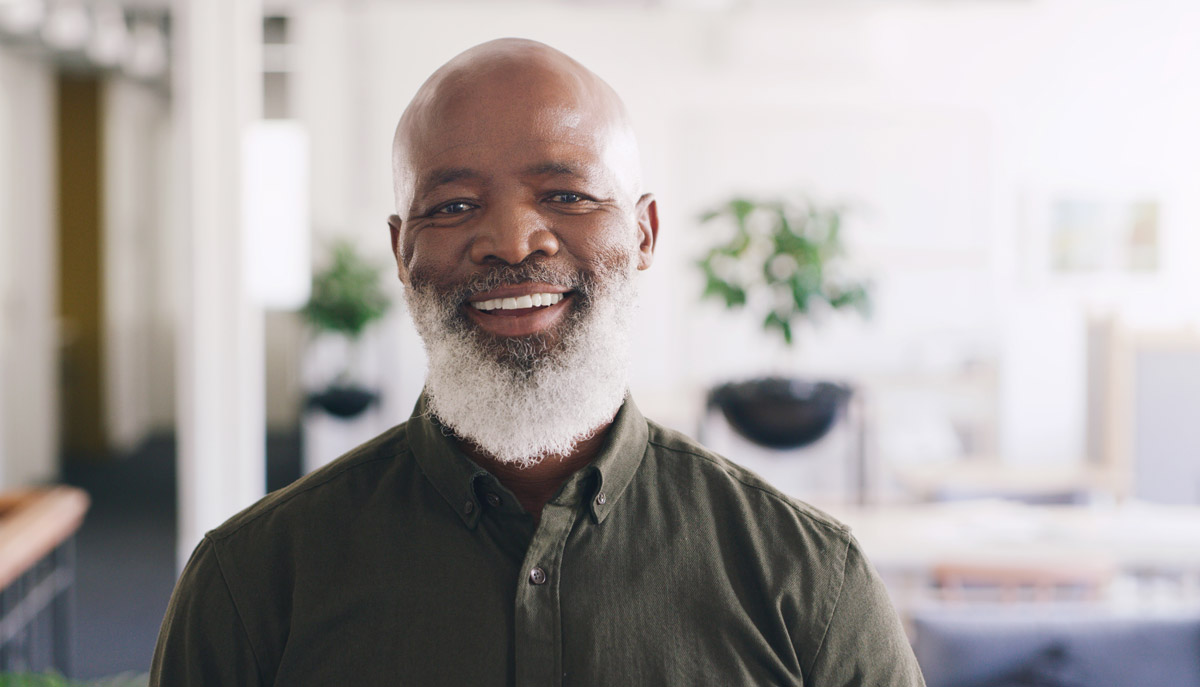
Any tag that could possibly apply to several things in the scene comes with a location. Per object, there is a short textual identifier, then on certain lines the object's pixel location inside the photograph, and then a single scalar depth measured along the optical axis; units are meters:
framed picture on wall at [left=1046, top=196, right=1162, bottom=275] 6.00
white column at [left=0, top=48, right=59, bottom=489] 6.22
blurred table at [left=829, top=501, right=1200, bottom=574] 2.78
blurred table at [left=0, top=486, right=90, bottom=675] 2.35
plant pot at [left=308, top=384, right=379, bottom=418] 5.29
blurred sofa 2.28
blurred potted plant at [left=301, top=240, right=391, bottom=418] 5.27
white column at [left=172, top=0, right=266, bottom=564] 2.65
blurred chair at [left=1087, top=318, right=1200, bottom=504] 3.80
